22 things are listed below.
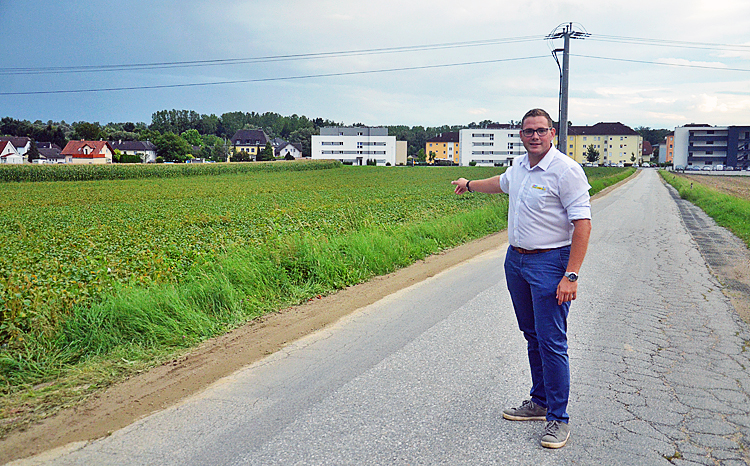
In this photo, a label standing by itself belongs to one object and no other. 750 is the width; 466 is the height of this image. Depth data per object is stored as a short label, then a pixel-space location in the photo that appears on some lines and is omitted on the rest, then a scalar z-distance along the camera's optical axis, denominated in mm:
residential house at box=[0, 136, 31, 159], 87625
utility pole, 27173
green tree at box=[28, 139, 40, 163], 86938
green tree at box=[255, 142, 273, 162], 114712
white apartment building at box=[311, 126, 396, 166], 125000
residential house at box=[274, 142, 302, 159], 156250
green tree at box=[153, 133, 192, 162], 108125
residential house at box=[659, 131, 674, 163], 148375
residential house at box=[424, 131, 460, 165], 167625
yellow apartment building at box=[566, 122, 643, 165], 162875
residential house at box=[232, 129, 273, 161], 151625
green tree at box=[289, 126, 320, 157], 162750
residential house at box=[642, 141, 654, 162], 181200
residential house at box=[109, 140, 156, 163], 122062
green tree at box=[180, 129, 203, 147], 150000
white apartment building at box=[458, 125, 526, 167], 127125
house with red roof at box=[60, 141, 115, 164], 95375
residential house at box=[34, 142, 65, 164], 100062
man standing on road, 3584
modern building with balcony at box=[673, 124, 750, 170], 131125
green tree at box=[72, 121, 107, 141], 116938
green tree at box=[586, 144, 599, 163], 149625
